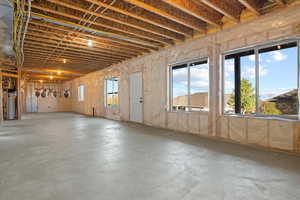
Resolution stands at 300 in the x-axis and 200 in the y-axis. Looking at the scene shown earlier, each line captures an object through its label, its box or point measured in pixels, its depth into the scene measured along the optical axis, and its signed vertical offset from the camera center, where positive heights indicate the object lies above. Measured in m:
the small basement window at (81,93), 12.39 +0.47
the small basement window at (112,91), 8.46 +0.41
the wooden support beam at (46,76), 11.64 +1.70
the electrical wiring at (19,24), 3.09 +1.70
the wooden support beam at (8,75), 7.73 +1.21
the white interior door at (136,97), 6.71 +0.07
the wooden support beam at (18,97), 8.62 +0.12
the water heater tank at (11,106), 8.50 -0.35
